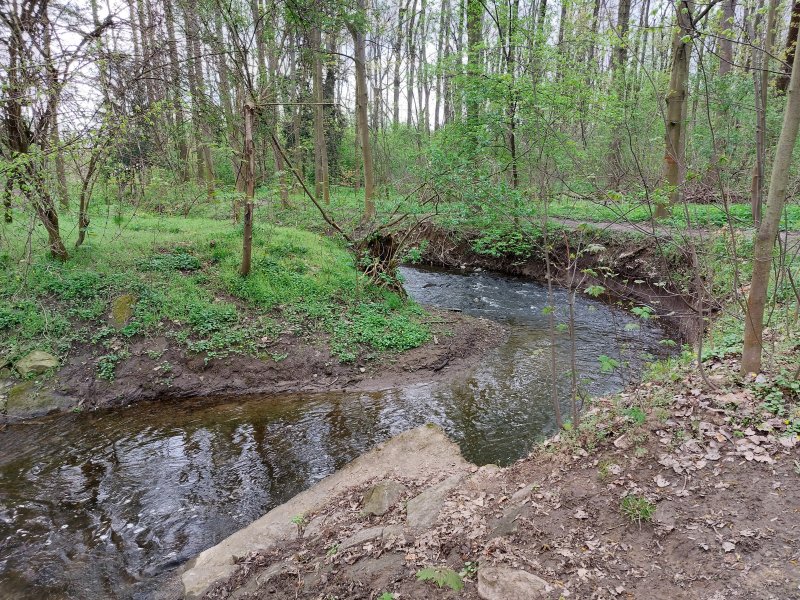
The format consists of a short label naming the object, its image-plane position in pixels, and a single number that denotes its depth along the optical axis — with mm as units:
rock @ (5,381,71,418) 6385
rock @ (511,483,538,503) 3678
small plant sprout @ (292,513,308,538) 4083
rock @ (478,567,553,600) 2730
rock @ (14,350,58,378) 6725
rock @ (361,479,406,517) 4164
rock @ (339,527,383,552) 3631
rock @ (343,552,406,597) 3113
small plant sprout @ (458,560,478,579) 2979
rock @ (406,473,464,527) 3787
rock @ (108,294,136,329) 7508
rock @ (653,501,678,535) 3008
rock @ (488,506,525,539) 3328
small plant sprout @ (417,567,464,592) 2736
